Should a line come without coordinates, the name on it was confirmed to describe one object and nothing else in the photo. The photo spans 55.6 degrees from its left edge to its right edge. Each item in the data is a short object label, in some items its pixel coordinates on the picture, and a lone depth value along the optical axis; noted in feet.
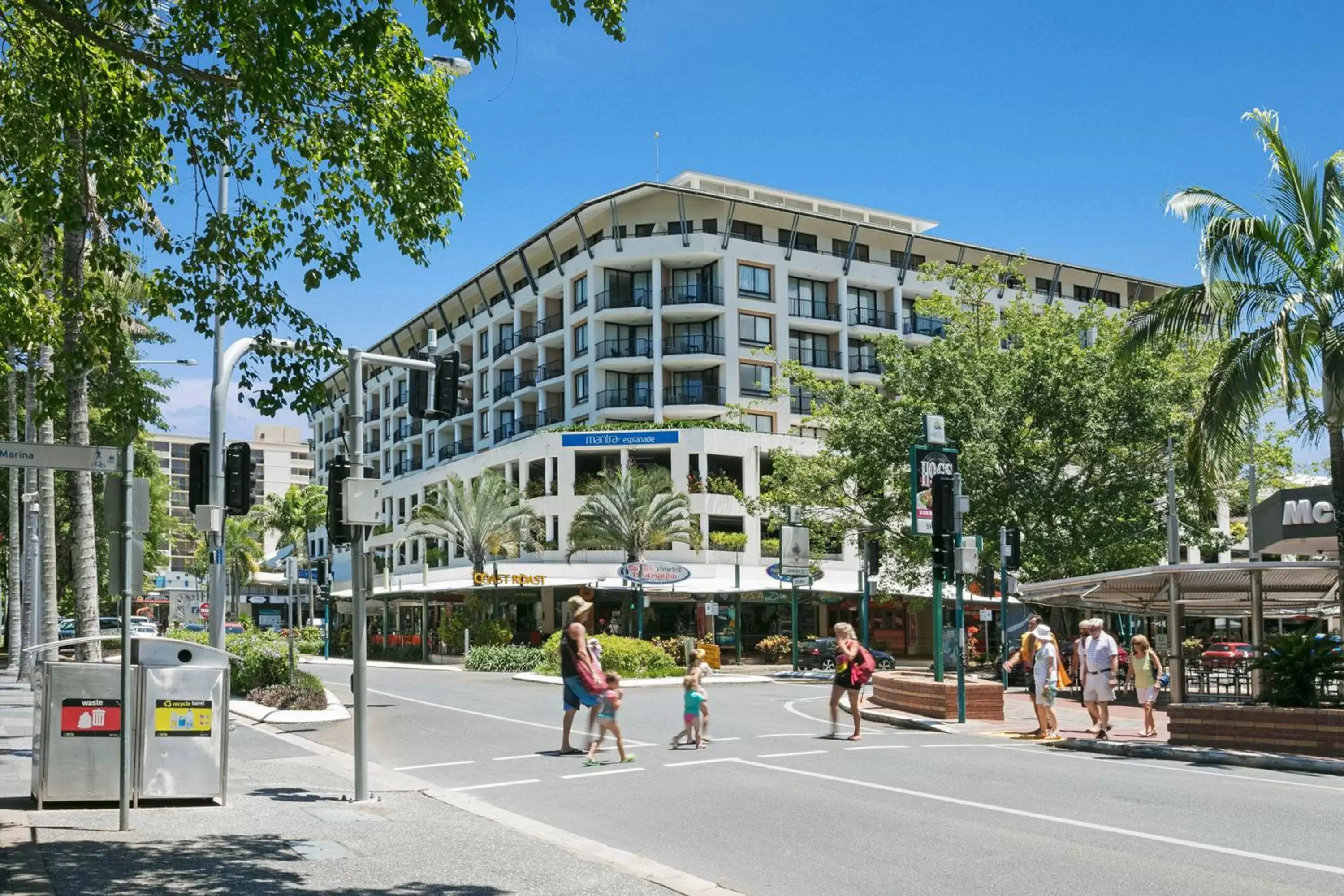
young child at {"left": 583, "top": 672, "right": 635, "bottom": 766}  47.34
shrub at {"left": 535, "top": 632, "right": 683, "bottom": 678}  108.99
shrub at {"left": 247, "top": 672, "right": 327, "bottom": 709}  71.77
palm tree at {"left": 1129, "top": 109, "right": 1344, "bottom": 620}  54.34
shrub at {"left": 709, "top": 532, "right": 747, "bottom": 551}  179.11
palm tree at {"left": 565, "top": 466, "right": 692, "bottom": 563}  162.40
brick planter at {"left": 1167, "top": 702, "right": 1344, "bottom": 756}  47.26
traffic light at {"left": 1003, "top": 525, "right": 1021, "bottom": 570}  85.35
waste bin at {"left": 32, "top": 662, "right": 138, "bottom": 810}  33.53
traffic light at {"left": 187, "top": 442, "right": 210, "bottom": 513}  60.44
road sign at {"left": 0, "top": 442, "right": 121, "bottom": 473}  31.81
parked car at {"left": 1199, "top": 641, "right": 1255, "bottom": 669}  74.18
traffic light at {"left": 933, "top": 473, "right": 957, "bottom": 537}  64.08
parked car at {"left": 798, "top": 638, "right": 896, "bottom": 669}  133.18
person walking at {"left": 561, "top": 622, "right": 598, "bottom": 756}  48.32
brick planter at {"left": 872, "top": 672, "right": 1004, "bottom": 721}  66.80
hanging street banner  68.18
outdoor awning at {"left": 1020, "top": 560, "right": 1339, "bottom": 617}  67.62
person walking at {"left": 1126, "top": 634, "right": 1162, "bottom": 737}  57.82
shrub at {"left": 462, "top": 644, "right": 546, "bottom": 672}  123.73
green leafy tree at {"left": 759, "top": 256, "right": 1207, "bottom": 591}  115.24
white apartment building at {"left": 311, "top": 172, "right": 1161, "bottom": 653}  181.57
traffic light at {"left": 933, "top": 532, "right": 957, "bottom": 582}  63.52
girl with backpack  55.88
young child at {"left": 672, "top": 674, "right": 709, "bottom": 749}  52.75
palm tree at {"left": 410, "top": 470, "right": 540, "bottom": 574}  172.96
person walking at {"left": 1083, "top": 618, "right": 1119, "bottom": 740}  55.93
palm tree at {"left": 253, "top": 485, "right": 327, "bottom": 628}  277.85
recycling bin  34.99
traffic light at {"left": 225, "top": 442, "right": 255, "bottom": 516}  60.90
